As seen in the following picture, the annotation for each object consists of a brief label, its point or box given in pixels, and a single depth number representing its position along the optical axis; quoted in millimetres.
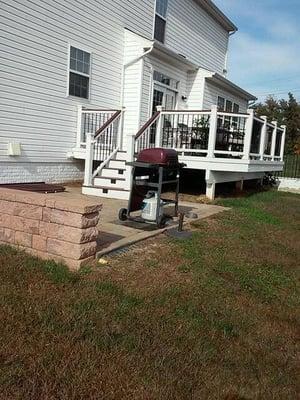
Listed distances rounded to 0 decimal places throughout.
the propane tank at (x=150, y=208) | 6312
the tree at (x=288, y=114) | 42375
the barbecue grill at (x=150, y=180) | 6281
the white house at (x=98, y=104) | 9258
